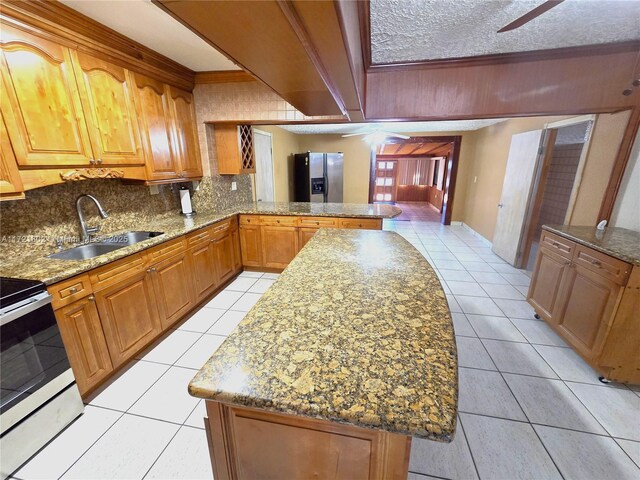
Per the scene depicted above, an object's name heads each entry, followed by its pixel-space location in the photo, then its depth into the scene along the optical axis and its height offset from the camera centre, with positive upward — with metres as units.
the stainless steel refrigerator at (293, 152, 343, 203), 5.80 -0.12
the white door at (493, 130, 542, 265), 3.48 -0.30
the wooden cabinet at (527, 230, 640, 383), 1.66 -0.93
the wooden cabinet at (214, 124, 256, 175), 3.11 +0.28
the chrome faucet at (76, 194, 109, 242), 1.93 -0.39
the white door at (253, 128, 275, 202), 4.50 +0.08
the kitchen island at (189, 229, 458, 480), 0.67 -0.57
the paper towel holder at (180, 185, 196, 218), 3.01 -0.39
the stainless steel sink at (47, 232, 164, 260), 1.94 -0.58
